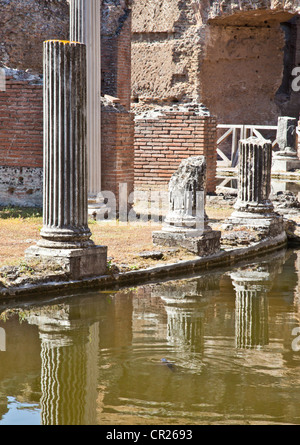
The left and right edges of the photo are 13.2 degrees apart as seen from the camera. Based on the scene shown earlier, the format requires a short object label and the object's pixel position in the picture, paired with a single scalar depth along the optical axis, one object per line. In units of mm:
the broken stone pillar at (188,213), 14760
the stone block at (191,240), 14641
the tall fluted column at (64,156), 11898
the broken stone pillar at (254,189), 17459
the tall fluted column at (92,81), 18935
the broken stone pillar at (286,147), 34560
